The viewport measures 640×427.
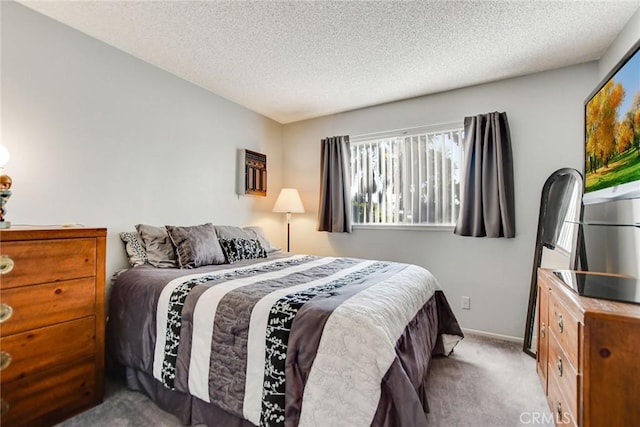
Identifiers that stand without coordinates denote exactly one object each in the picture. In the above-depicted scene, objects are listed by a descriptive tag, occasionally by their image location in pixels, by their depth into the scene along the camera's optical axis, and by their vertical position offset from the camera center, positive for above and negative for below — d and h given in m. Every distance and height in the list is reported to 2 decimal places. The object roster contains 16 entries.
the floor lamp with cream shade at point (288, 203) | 3.70 +0.18
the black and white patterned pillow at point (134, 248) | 2.30 -0.26
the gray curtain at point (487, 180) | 2.76 +0.38
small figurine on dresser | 1.56 +0.12
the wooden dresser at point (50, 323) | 1.42 -0.58
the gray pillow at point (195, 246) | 2.30 -0.24
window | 3.15 +0.48
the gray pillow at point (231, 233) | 2.81 -0.16
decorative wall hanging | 3.49 +0.53
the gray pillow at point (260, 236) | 3.13 -0.21
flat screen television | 1.53 +0.51
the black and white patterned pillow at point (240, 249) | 2.63 -0.30
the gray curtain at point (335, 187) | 3.61 +0.38
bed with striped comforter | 1.18 -0.61
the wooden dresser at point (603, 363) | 1.03 -0.51
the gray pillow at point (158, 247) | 2.28 -0.25
